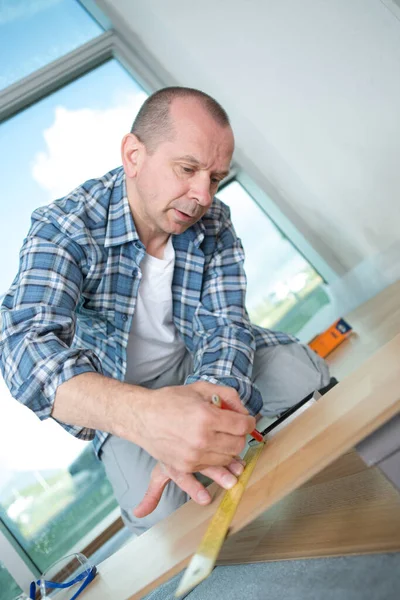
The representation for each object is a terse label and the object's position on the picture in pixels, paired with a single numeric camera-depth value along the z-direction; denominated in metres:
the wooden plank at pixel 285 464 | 0.75
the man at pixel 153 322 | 1.03
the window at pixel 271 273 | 3.16
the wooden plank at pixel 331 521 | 0.95
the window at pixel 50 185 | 2.46
